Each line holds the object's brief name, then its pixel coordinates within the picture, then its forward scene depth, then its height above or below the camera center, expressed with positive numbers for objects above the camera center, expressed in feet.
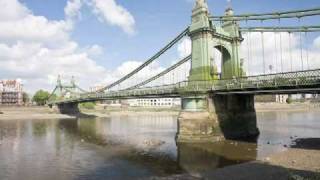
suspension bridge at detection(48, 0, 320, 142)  86.93 +5.32
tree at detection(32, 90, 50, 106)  353.81 +2.57
